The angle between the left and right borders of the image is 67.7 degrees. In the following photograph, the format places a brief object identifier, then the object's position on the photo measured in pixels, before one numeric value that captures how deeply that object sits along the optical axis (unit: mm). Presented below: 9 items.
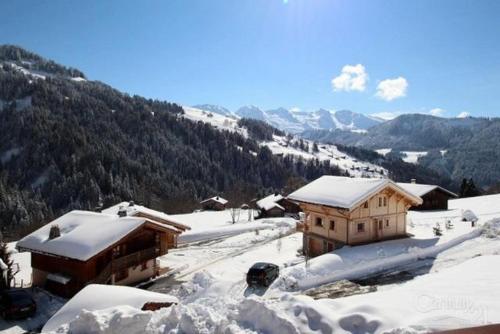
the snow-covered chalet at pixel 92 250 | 26422
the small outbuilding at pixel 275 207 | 74500
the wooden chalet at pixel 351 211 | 29328
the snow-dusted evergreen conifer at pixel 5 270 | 25625
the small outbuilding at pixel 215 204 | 97938
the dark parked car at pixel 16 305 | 22234
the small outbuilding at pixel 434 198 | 59119
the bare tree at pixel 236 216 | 64625
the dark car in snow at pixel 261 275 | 24031
